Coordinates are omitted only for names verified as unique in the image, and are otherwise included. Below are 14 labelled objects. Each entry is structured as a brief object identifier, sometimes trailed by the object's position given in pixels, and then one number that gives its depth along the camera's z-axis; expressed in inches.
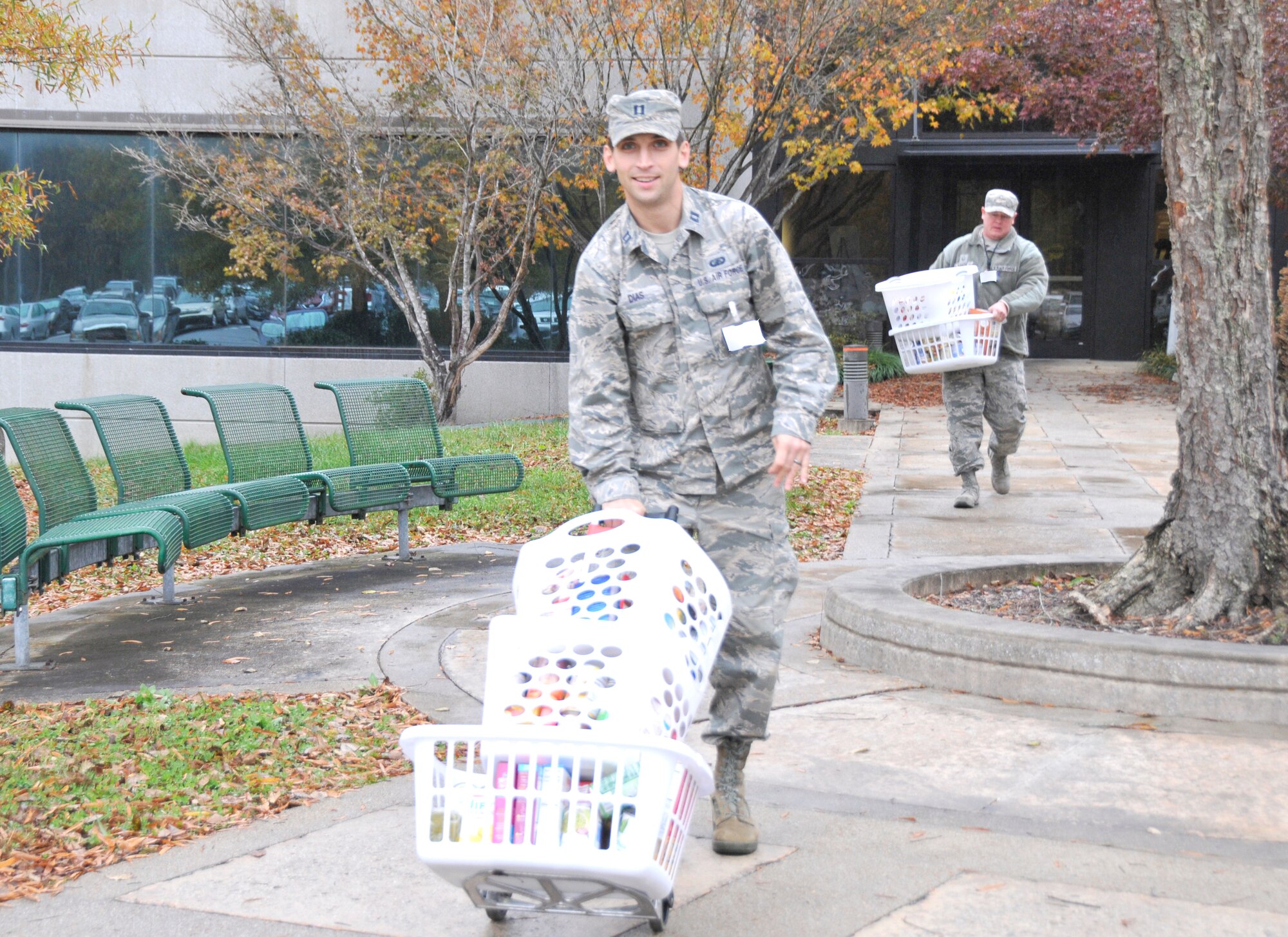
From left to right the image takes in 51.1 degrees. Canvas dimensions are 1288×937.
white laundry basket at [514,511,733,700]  115.8
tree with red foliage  215.3
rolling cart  102.3
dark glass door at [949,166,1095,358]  891.4
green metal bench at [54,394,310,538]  287.0
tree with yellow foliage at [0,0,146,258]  408.2
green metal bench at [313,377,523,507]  355.6
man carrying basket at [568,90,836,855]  143.5
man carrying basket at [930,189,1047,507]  357.4
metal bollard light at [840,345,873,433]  620.4
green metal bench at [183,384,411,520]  324.8
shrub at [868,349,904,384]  803.4
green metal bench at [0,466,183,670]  236.1
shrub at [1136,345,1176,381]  794.8
